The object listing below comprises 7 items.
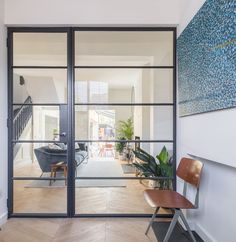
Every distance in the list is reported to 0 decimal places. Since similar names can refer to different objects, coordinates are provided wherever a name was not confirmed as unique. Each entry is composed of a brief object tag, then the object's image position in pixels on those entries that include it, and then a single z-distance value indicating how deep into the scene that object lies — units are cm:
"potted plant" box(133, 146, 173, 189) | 309
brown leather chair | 213
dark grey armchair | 312
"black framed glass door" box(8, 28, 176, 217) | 308
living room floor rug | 311
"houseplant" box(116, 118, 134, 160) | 311
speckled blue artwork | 169
